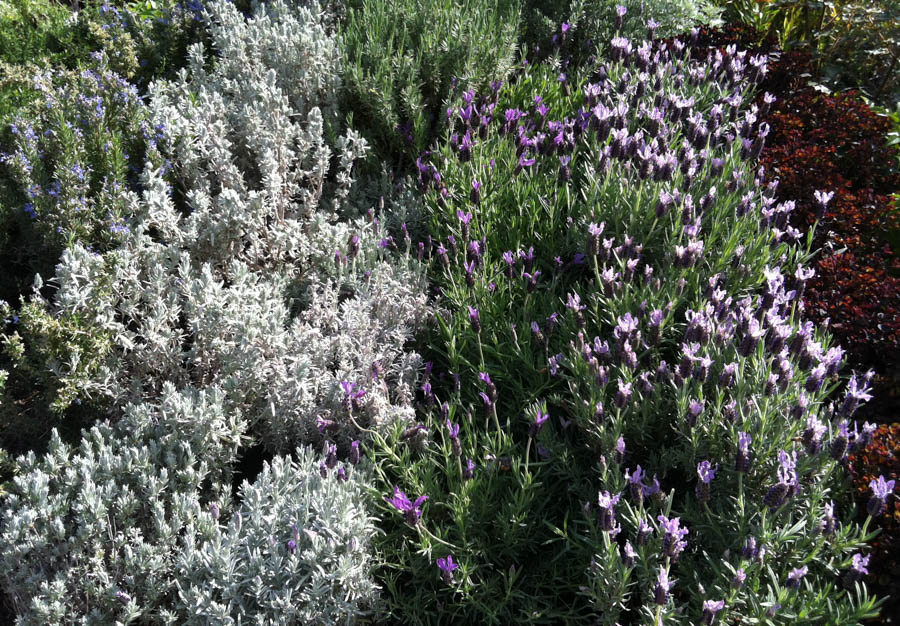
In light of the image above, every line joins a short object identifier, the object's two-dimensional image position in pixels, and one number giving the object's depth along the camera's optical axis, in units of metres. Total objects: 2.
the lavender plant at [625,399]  1.92
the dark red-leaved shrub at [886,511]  1.90
